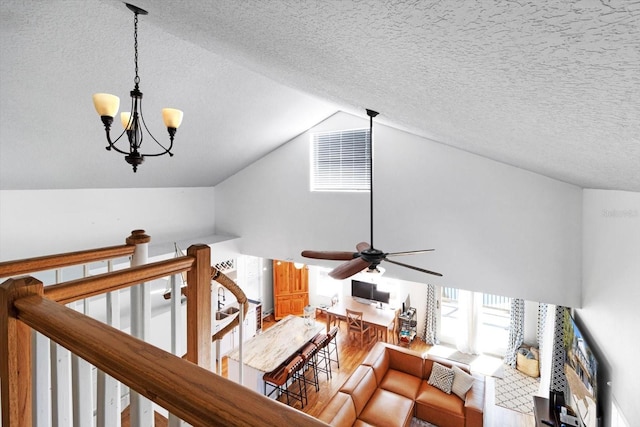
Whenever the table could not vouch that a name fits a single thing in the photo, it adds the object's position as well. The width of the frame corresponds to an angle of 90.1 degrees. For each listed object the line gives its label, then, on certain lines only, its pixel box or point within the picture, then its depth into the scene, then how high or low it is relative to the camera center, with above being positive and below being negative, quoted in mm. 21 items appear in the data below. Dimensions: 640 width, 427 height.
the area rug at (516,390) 5483 -3351
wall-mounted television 3088 -1821
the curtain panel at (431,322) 7496 -2658
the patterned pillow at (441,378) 5238 -2819
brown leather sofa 4469 -2974
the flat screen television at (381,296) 7934 -2183
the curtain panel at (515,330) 6607 -2520
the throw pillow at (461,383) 5086 -2810
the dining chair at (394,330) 7656 -2937
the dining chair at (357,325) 7449 -2771
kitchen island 5188 -2448
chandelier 2041 +632
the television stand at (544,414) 3863 -2609
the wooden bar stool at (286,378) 5164 -2759
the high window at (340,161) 5285 +828
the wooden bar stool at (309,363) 5742 -3085
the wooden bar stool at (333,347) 6477 -3128
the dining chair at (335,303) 8215 -2580
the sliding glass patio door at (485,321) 7172 -2700
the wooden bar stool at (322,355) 6137 -3187
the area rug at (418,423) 4965 -3353
